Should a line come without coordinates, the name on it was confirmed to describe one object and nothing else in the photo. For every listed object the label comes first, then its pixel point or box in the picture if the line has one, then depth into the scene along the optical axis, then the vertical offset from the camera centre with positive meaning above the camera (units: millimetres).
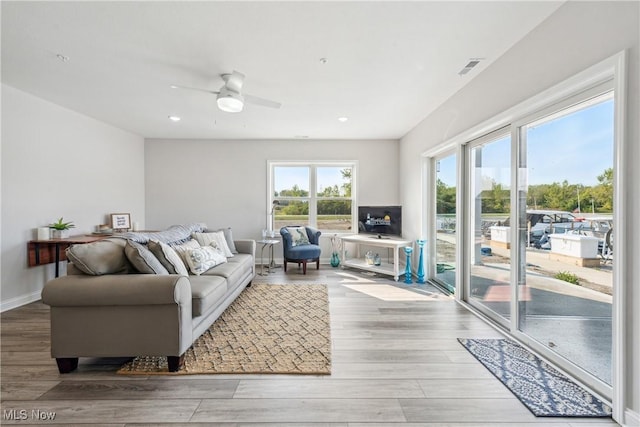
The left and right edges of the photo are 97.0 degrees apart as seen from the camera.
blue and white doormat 1682 -1162
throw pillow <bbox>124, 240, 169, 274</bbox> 2229 -368
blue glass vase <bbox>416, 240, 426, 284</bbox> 4539 -853
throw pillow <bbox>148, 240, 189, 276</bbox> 2480 -390
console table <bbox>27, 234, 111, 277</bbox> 3521 -476
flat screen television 5301 -155
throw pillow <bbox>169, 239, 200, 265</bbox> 2965 -387
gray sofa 1971 -720
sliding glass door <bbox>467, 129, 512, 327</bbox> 2805 -143
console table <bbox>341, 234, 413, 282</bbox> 4668 -793
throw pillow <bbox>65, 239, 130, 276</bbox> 2066 -338
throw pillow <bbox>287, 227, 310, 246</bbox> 5337 -454
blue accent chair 5055 -715
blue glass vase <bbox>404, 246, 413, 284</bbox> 4516 -919
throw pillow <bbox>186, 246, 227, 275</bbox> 2926 -510
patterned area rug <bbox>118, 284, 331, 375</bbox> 2104 -1147
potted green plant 3690 -217
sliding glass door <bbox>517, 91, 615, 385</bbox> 1837 -148
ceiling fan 2860 +1196
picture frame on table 4871 -156
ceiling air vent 2691 +1431
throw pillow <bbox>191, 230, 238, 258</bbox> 3679 -373
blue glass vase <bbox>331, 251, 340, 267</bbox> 5664 -964
